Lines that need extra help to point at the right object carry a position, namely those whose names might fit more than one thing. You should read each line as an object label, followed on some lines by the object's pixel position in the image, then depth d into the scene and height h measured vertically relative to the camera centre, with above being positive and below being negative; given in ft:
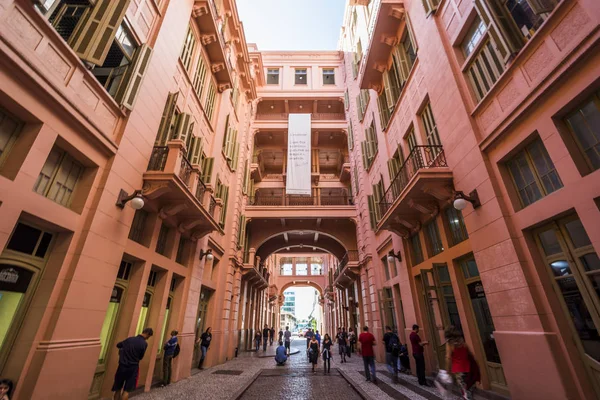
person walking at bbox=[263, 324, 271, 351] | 69.41 -2.04
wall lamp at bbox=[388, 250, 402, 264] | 35.35 +8.35
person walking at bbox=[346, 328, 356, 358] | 60.43 -2.82
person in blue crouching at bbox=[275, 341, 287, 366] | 41.04 -4.06
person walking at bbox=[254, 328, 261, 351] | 65.05 -2.92
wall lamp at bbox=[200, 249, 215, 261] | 35.70 +8.69
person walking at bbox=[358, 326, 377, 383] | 27.84 -2.36
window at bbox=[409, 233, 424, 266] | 32.22 +8.39
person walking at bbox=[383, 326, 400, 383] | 27.37 -2.35
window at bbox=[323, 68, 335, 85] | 82.62 +69.19
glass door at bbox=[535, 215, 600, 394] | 13.66 +2.27
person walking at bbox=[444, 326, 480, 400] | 14.44 -1.94
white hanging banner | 62.23 +37.16
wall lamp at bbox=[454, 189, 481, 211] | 19.76 +8.55
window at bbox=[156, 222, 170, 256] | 28.48 +8.51
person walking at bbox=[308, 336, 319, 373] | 34.68 -2.79
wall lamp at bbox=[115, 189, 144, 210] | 19.48 +8.57
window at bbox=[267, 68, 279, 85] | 82.73 +69.54
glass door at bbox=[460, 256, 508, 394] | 19.60 +0.38
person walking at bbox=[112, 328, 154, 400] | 17.51 -2.31
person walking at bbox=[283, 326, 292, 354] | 56.34 -2.31
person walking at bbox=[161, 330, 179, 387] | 26.16 -2.66
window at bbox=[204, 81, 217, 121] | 40.67 +31.73
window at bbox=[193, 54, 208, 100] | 37.01 +32.10
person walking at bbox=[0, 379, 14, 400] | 12.66 -2.62
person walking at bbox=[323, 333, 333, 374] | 35.17 -2.66
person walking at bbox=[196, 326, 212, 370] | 36.86 -2.03
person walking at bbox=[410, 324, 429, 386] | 25.90 -2.46
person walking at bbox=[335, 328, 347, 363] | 46.23 -2.64
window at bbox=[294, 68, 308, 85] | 82.94 +69.43
